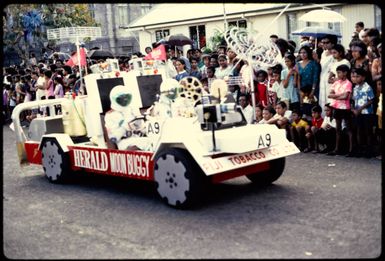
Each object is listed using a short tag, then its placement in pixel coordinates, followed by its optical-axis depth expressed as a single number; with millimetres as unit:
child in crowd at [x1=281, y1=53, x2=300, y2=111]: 8766
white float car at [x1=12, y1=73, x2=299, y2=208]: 5461
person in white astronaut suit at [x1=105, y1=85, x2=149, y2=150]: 6430
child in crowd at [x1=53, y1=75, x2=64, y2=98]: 12684
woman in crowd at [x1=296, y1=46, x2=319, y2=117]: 8586
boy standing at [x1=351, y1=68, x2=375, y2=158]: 7461
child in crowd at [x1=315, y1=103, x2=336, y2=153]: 8008
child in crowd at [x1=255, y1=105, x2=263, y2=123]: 9008
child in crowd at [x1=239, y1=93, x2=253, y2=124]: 9008
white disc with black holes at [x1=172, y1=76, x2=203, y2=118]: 5938
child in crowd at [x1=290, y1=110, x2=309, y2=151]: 8383
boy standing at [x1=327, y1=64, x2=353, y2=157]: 7699
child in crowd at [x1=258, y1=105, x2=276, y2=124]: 8742
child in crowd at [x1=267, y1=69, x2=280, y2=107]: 9055
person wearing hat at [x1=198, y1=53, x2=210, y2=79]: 10363
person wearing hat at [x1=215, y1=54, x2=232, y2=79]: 9678
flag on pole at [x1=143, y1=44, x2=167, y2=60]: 9758
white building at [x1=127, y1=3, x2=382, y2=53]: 16659
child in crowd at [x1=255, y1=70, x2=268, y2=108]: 9394
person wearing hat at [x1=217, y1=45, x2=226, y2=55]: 11338
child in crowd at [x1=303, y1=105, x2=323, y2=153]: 8203
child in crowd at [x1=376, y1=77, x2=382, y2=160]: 7357
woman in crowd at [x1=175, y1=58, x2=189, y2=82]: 9836
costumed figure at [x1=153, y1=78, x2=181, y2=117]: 6059
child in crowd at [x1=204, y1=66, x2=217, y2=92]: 9678
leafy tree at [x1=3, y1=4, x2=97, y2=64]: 20828
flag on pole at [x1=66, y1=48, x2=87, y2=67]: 10217
